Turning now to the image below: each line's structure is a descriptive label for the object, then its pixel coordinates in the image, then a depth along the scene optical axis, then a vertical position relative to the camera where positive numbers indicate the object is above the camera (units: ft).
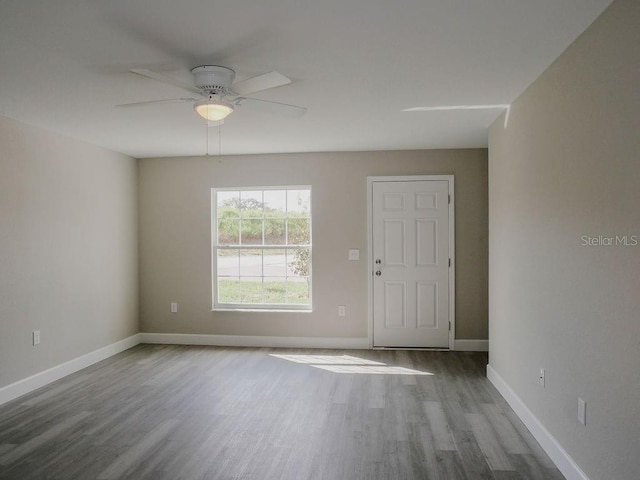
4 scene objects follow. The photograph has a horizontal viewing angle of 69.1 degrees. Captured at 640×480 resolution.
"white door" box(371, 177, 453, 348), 17.89 -0.98
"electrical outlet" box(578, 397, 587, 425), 7.86 -2.99
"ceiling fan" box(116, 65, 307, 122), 8.68 +2.88
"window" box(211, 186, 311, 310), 18.89 -0.40
